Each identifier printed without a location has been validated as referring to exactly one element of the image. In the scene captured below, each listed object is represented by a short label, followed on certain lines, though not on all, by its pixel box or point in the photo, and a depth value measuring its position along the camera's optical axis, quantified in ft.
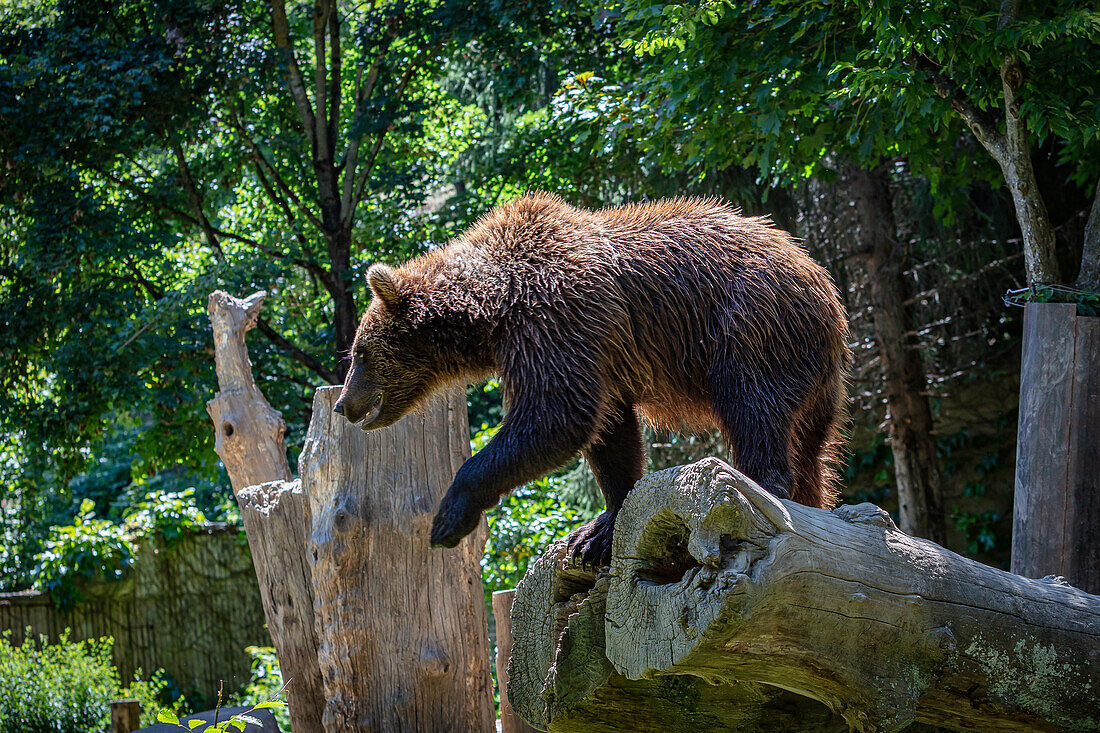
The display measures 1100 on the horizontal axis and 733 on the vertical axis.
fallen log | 15.01
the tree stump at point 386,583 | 27.73
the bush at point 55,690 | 56.70
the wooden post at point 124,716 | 46.98
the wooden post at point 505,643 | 30.35
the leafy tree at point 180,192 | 56.29
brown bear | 20.88
